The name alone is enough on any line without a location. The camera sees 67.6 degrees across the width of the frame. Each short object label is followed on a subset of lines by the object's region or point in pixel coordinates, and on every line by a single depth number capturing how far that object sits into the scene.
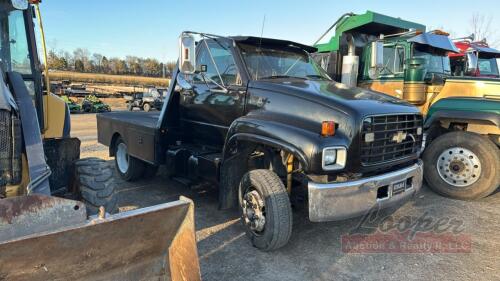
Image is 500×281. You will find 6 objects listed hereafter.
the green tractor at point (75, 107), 22.95
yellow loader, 2.29
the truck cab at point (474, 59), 8.38
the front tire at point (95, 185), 3.66
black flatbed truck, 3.59
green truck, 5.70
